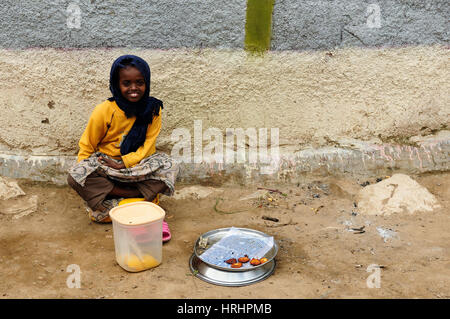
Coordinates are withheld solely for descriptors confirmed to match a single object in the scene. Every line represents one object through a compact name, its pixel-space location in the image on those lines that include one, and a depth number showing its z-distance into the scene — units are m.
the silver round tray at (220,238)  2.30
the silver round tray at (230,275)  2.23
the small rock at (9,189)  3.21
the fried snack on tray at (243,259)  2.38
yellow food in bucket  2.33
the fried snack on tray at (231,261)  2.38
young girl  2.70
